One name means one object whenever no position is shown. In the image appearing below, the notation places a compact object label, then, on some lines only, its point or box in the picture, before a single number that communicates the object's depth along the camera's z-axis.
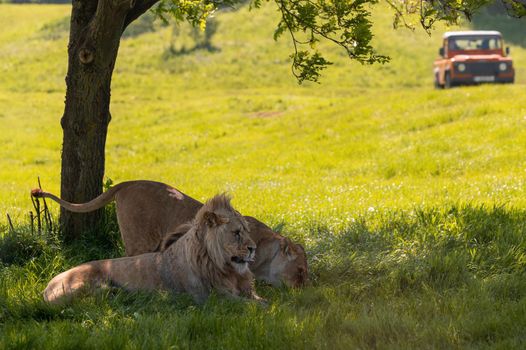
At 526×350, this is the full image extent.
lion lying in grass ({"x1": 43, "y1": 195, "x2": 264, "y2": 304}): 13.02
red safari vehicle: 62.59
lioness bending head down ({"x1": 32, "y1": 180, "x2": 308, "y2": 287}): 15.01
